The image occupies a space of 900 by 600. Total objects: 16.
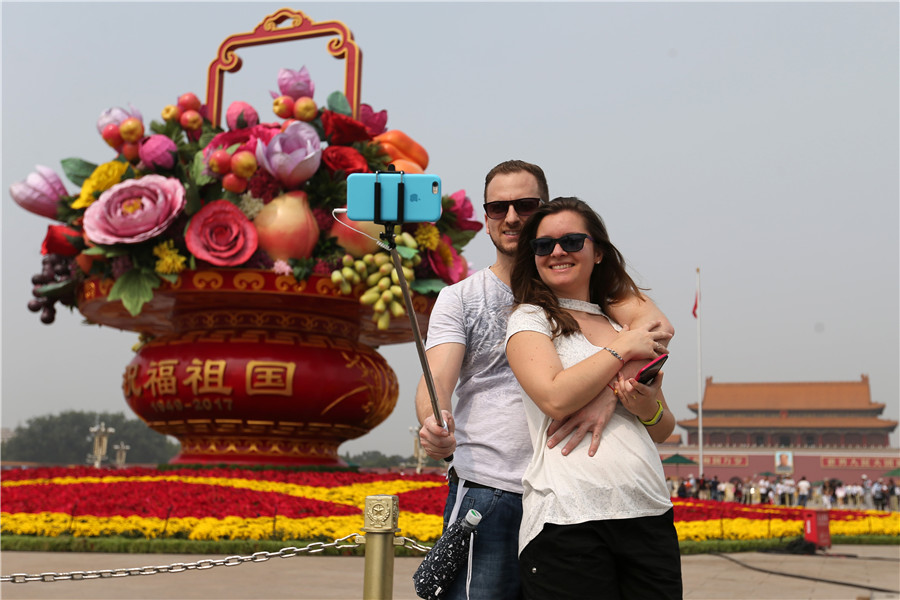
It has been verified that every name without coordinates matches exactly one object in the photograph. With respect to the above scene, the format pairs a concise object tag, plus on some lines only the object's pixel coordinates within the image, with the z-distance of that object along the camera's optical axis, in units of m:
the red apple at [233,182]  8.88
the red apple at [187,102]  9.67
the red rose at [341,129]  9.18
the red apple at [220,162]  8.84
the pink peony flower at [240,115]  9.59
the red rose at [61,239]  9.34
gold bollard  2.70
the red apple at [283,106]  9.45
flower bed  6.77
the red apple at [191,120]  9.48
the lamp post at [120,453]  43.44
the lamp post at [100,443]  29.22
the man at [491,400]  2.15
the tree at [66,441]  61.94
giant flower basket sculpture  8.86
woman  1.85
